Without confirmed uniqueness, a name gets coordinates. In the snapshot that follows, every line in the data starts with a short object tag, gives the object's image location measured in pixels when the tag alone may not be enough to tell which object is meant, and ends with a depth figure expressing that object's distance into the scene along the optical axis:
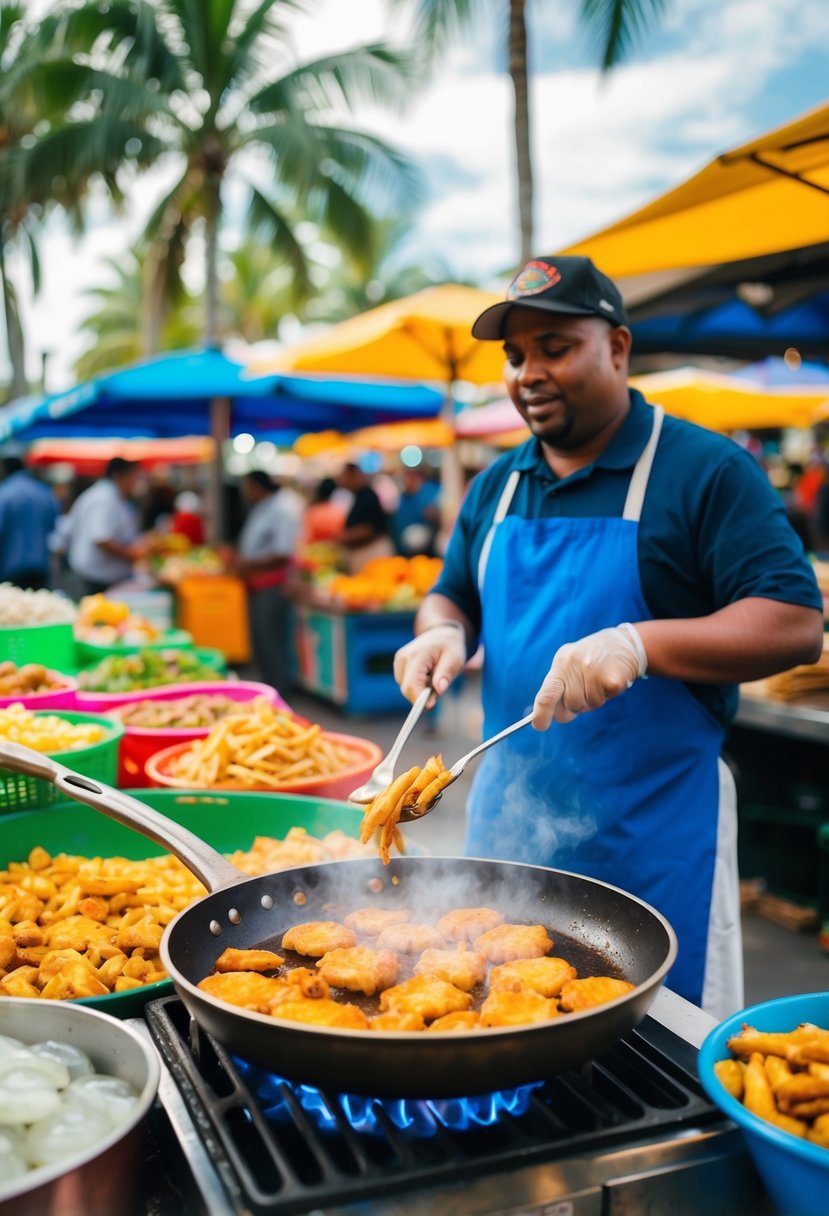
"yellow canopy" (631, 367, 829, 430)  13.88
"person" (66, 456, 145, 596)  10.63
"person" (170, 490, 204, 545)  15.14
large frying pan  1.23
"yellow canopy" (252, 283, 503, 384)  8.32
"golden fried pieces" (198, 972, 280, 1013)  1.49
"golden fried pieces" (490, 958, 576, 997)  1.56
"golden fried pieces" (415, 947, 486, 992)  1.64
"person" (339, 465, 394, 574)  11.78
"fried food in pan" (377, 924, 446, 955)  1.78
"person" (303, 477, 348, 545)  13.24
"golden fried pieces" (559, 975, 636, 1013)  1.47
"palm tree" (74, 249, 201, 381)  41.08
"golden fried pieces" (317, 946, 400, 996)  1.62
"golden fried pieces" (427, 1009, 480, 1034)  1.43
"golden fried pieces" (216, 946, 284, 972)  1.67
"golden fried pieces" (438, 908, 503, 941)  1.82
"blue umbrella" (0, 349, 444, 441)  10.40
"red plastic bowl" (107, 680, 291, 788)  3.21
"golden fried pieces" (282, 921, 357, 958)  1.76
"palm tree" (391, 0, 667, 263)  7.82
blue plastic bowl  1.14
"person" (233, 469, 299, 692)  10.69
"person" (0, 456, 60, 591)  10.71
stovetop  1.18
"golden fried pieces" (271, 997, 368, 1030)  1.41
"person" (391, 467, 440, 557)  15.16
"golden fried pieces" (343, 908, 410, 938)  1.85
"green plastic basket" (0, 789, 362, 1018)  2.53
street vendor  2.36
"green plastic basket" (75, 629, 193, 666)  4.80
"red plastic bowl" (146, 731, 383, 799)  2.84
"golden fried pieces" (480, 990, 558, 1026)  1.42
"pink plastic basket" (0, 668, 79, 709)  3.21
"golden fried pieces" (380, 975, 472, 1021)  1.49
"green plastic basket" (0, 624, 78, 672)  3.92
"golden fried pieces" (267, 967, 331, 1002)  1.51
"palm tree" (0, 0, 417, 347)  14.52
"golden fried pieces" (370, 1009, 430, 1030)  1.42
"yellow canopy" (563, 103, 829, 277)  3.67
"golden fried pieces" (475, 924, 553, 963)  1.71
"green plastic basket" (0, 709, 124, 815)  2.54
